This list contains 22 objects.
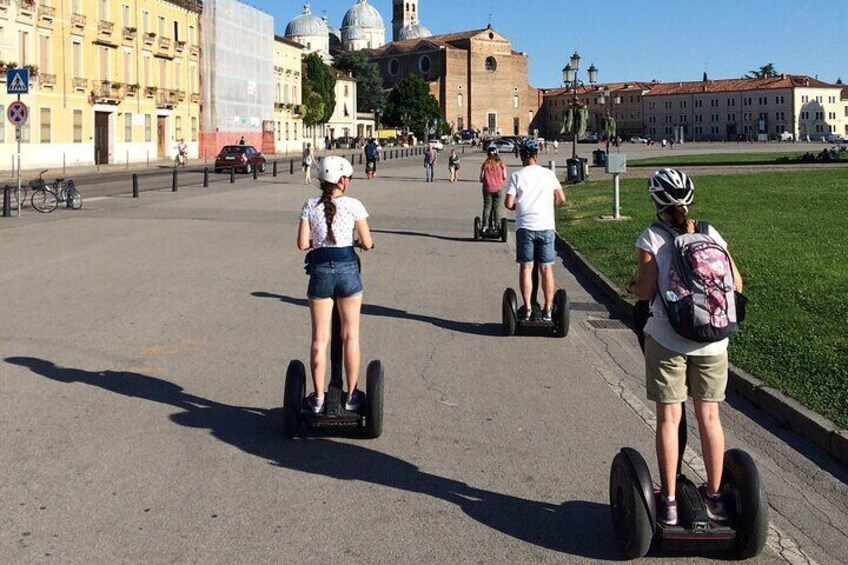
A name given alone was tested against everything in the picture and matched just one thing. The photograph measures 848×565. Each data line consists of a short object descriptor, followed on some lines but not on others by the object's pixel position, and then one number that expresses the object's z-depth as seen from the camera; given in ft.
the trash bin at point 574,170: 132.57
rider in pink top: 59.26
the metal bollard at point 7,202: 79.56
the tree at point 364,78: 490.08
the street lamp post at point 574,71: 155.86
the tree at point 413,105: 472.03
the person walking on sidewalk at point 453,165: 142.94
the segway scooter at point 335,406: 20.51
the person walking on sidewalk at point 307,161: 136.26
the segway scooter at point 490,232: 64.59
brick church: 523.70
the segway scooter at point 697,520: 14.58
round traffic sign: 81.30
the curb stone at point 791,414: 20.63
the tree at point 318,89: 348.79
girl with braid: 20.35
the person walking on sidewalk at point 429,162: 144.56
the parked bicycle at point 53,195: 85.61
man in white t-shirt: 32.50
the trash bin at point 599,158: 182.50
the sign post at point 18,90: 79.87
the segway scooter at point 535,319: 32.86
